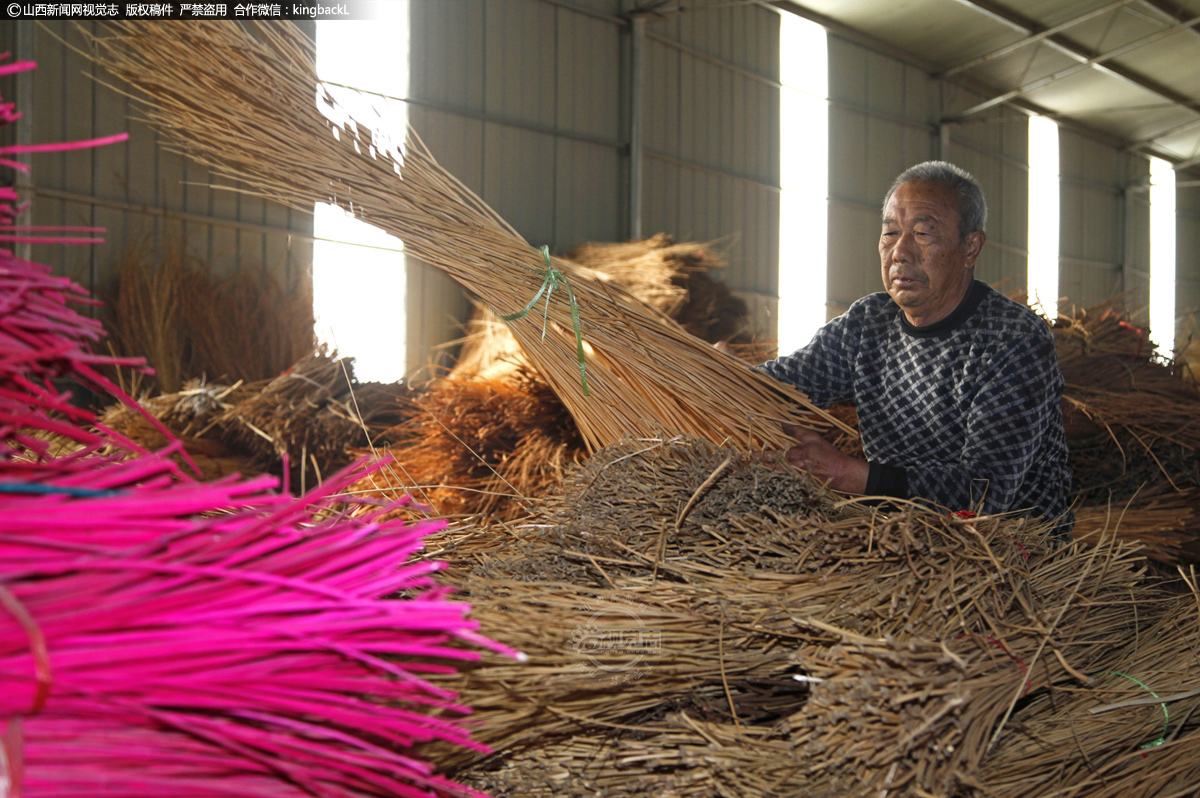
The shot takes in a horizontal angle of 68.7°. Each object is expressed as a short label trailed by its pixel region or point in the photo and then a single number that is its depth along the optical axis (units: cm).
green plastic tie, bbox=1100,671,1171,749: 112
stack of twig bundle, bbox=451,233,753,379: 463
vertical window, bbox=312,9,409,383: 596
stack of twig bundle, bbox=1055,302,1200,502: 239
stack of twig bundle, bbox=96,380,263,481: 308
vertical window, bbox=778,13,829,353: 884
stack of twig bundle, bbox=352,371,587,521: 251
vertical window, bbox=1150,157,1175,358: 1355
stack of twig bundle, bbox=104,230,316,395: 470
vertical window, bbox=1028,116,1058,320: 1154
